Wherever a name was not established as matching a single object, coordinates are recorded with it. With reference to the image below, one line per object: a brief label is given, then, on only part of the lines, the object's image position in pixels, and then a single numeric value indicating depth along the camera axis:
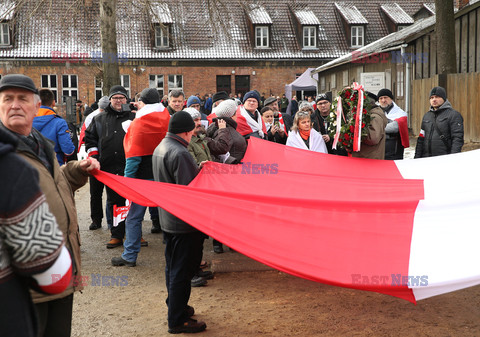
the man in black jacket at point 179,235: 5.26
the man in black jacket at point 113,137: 8.60
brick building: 39.22
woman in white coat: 8.22
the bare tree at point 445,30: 15.67
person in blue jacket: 7.92
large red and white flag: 4.68
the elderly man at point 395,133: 8.90
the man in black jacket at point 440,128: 8.42
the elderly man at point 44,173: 3.21
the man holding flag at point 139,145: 7.53
